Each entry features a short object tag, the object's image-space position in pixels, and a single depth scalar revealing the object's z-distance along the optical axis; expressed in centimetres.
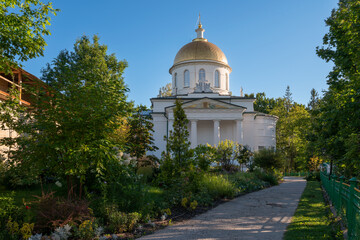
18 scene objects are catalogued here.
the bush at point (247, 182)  1461
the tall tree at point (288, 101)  5666
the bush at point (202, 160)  1235
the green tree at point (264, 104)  6292
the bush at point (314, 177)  2618
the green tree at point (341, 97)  920
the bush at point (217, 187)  1157
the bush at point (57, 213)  608
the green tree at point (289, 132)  4739
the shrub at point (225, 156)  1945
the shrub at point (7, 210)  630
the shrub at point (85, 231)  596
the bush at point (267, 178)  1945
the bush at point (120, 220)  673
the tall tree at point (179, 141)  1160
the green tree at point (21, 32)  780
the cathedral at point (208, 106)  3438
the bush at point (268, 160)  2227
